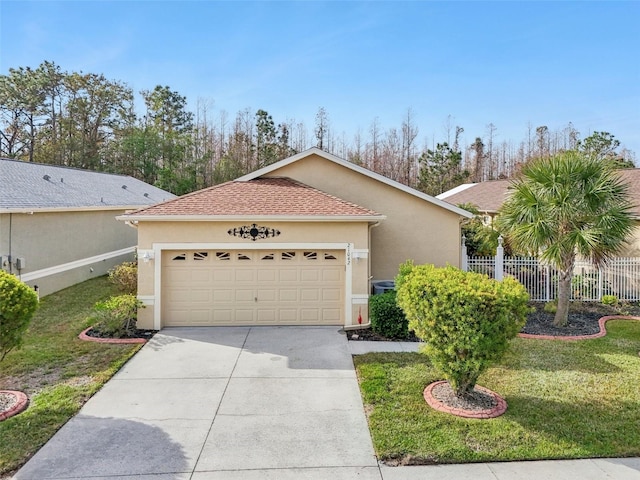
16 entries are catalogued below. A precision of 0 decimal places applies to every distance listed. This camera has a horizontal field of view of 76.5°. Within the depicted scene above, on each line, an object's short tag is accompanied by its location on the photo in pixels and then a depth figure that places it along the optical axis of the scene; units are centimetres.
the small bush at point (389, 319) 1050
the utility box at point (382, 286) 1262
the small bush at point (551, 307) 1272
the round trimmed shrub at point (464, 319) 599
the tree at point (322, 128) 4016
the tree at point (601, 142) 3812
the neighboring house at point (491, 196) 1450
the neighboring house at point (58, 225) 1333
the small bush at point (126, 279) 1473
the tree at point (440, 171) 3728
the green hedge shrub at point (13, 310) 633
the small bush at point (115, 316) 1034
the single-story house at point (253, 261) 1111
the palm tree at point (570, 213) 1062
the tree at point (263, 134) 3891
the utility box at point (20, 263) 1294
